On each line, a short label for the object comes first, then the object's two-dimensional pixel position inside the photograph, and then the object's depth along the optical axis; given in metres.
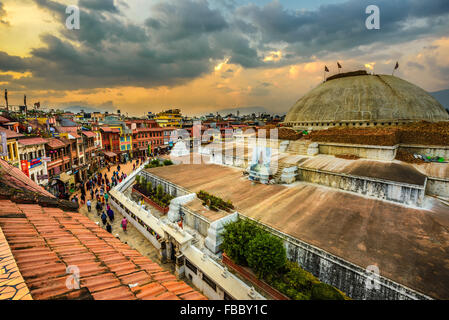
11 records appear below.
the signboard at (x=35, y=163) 15.46
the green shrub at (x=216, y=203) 10.39
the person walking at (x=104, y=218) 12.97
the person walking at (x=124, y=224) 12.64
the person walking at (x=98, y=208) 14.73
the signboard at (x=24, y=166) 14.50
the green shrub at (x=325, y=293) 5.39
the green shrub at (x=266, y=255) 6.47
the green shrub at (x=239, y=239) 7.43
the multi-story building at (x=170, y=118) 57.58
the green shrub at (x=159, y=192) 14.75
